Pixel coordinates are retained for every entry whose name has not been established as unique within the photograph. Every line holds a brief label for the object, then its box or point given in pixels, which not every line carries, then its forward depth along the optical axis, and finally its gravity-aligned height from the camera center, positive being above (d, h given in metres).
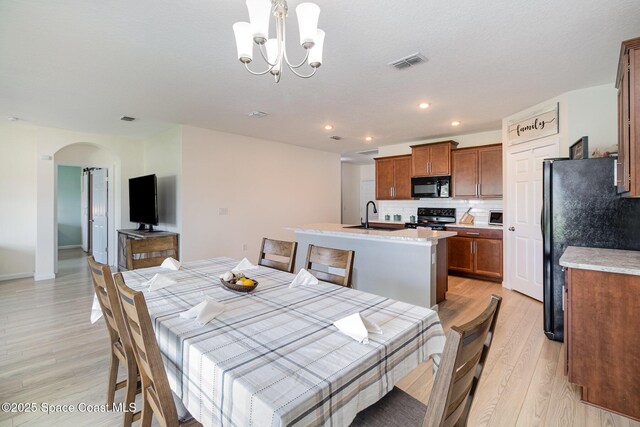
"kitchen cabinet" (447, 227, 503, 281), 4.72 -0.67
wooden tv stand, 4.80 -0.37
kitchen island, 3.11 -0.55
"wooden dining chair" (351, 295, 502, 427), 0.76 -0.51
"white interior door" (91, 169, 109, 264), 6.24 -0.03
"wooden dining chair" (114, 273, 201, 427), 1.01 -0.54
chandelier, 1.51 +1.00
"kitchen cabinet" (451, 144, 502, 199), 4.94 +0.71
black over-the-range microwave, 5.45 +0.51
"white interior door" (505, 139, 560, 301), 3.82 -0.05
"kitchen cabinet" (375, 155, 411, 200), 6.07 +0.75
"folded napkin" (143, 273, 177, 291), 1.78 -0.43
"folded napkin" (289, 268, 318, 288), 1.87 -0.43
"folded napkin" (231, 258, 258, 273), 2.26 -0.41
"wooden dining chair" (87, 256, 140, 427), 1.40 -0.69
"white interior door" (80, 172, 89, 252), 7.49 +0.07
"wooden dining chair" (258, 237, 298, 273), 2.43 -0.33
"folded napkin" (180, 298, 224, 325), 1.29 -0.45
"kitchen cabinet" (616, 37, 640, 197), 1.79 +0.58
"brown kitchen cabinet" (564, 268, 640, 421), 1.76 -0.79
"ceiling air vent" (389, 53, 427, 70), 2.56 +1.37
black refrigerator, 2.38 -0.03
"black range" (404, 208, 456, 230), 5.63 -0.10
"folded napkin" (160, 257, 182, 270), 2.25 -0.39
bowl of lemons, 1.70 -0.41
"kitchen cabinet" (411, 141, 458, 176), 5.39 +1.04
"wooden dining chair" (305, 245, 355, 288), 1.98 -0.34
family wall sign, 3.63 +1.15
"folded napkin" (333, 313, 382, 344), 1.12 -0.45
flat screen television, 4.95 +0.23
